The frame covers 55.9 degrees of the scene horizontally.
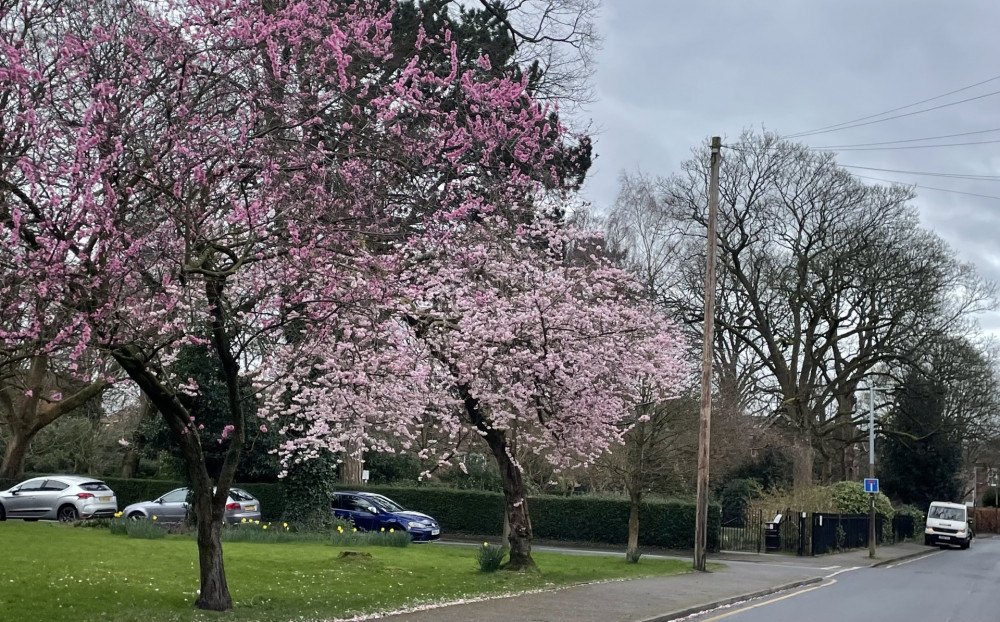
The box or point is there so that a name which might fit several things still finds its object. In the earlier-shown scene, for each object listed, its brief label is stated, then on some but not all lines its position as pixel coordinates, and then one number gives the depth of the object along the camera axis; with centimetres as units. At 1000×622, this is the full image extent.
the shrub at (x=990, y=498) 7815
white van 4406
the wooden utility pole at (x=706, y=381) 2167
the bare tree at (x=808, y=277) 4025
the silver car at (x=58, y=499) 2948
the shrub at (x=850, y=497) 3903
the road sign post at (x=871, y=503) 3316
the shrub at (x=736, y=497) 4197
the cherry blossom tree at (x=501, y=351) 1508
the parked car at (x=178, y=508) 2794
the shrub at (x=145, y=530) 2162
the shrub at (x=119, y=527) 2245
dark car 2942
